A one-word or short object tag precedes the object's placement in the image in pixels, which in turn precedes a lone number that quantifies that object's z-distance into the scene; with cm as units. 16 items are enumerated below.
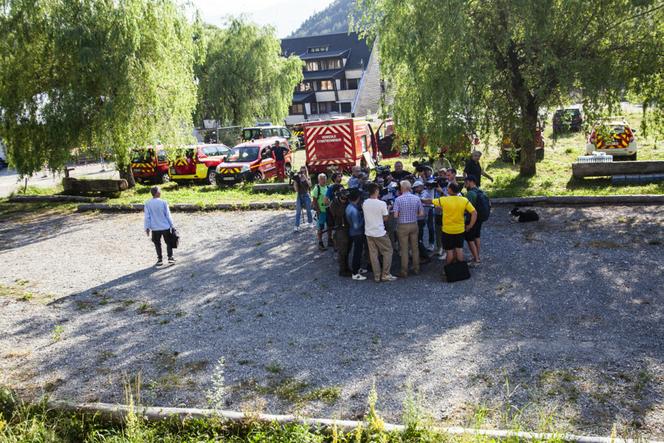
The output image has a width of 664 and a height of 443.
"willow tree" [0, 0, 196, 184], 1803
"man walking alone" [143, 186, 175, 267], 1171
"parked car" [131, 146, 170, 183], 2384
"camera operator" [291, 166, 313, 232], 1379
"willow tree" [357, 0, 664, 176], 1405
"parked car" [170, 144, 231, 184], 2270
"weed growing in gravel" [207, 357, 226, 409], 602
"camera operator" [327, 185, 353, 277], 1037
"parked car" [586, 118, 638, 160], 1978
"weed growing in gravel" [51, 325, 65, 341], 855
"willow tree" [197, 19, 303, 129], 4019
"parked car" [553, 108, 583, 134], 1745
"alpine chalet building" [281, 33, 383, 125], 7069
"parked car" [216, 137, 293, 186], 2133
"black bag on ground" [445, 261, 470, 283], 970
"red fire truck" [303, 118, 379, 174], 2125
